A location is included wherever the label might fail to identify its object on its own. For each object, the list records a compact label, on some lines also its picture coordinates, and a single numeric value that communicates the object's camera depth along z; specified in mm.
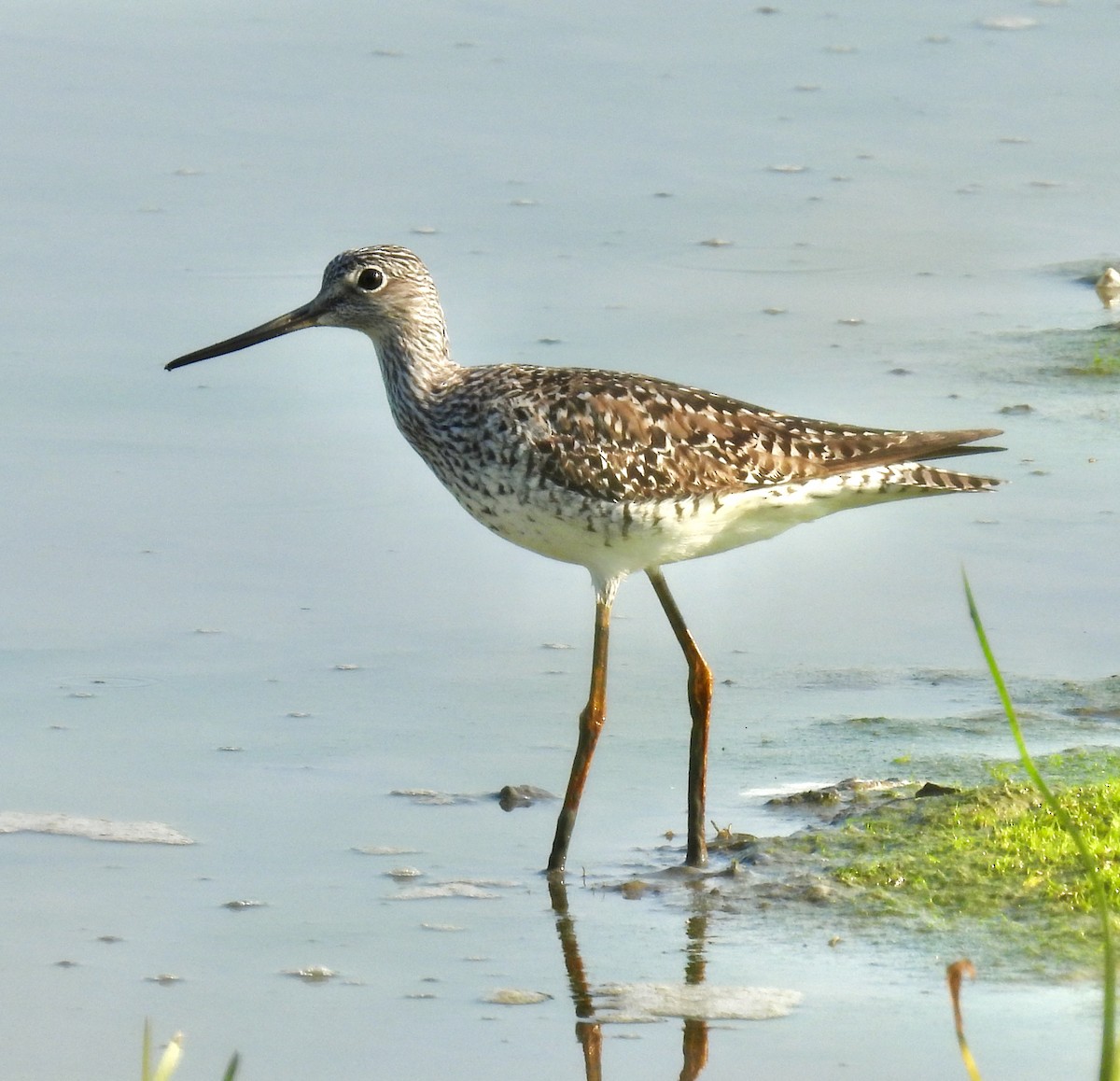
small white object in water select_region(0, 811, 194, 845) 13992
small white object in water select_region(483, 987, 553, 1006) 12023
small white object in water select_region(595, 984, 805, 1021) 11805
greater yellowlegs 14320
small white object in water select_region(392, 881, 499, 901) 13383
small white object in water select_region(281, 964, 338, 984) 12242
